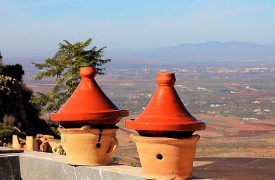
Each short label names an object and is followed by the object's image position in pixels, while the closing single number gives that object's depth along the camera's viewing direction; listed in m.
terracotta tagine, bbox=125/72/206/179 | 4.56
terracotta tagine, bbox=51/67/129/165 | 5.38
